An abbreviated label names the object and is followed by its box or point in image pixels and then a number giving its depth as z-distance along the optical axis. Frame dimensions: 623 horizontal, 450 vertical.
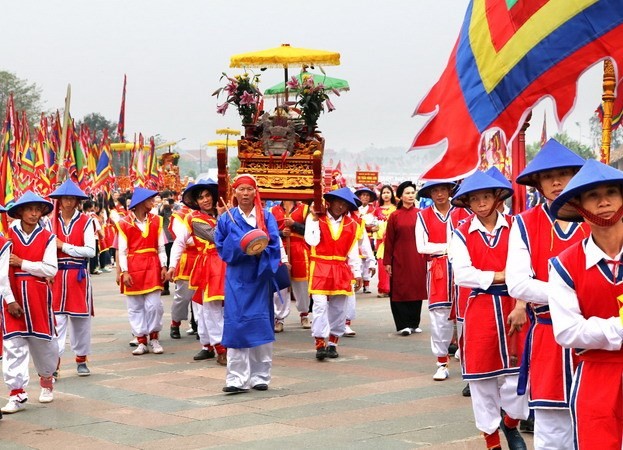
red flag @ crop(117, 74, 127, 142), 42.78
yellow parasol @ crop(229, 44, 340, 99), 13.18
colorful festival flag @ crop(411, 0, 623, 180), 6.50
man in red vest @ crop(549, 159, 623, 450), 4.58
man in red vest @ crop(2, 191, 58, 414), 8.96
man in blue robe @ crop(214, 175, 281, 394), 9.54
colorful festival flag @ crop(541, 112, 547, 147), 19.69
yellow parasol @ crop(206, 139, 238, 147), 24.59
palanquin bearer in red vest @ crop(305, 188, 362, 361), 11.72
